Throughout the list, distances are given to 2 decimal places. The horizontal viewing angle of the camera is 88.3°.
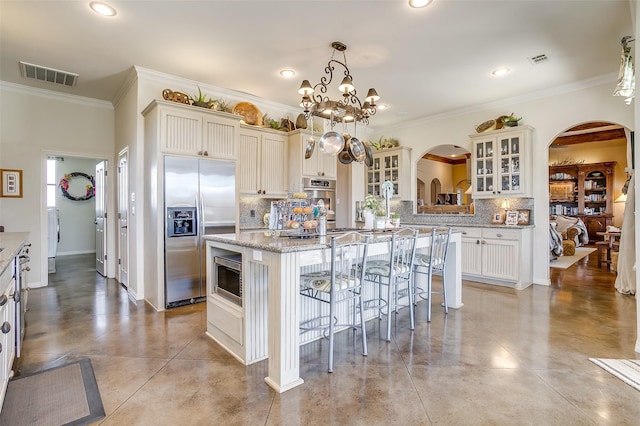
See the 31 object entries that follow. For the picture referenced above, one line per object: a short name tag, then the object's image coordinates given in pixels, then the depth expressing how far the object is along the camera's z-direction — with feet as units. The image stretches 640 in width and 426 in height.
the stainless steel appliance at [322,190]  17.97
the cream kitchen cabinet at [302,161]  17.26
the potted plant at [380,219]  12.04
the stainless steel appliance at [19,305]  7.85
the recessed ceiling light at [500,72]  13.61
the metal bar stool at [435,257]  11.00
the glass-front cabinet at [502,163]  16.25
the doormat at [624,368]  7.23
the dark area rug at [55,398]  6.00
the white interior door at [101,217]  18.04
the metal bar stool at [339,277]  7.75
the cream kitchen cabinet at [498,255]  15.55
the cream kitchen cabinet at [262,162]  16.07
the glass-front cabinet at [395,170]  21.29
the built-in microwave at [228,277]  8.48
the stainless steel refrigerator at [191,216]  12.62
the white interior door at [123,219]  15.15
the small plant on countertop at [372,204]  12.17
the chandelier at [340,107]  10.01
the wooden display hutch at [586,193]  31.22
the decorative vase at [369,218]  12.24
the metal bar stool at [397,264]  9.38
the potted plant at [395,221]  12.93
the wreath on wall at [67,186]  25.31
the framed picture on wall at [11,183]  14.87
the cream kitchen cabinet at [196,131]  12.57
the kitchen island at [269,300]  6.95
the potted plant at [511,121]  16.55
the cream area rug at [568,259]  21.21
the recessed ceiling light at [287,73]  13.64
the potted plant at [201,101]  13.80
